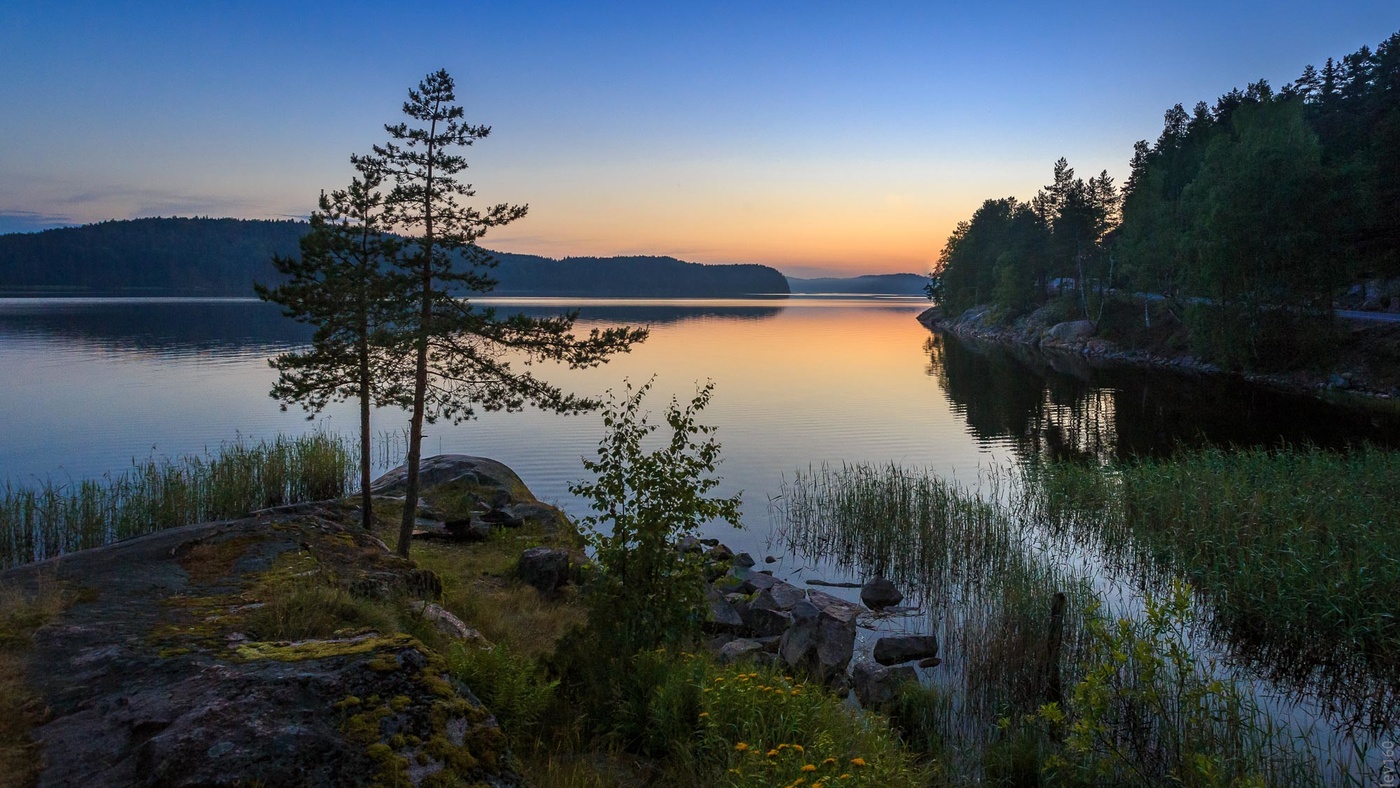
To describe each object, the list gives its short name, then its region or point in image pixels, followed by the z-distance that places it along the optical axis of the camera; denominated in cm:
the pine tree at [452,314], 1538
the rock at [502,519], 1912
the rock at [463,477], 2205
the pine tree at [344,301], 1513
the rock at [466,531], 1798
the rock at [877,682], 1069
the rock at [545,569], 1477
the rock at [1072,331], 7538
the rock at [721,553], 1689
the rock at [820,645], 1171
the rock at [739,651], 1130
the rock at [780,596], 1451
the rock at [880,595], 1567
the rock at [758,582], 1580
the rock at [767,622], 1364
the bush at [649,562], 854
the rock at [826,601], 1430
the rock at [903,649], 1270
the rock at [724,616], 1359
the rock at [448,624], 917
